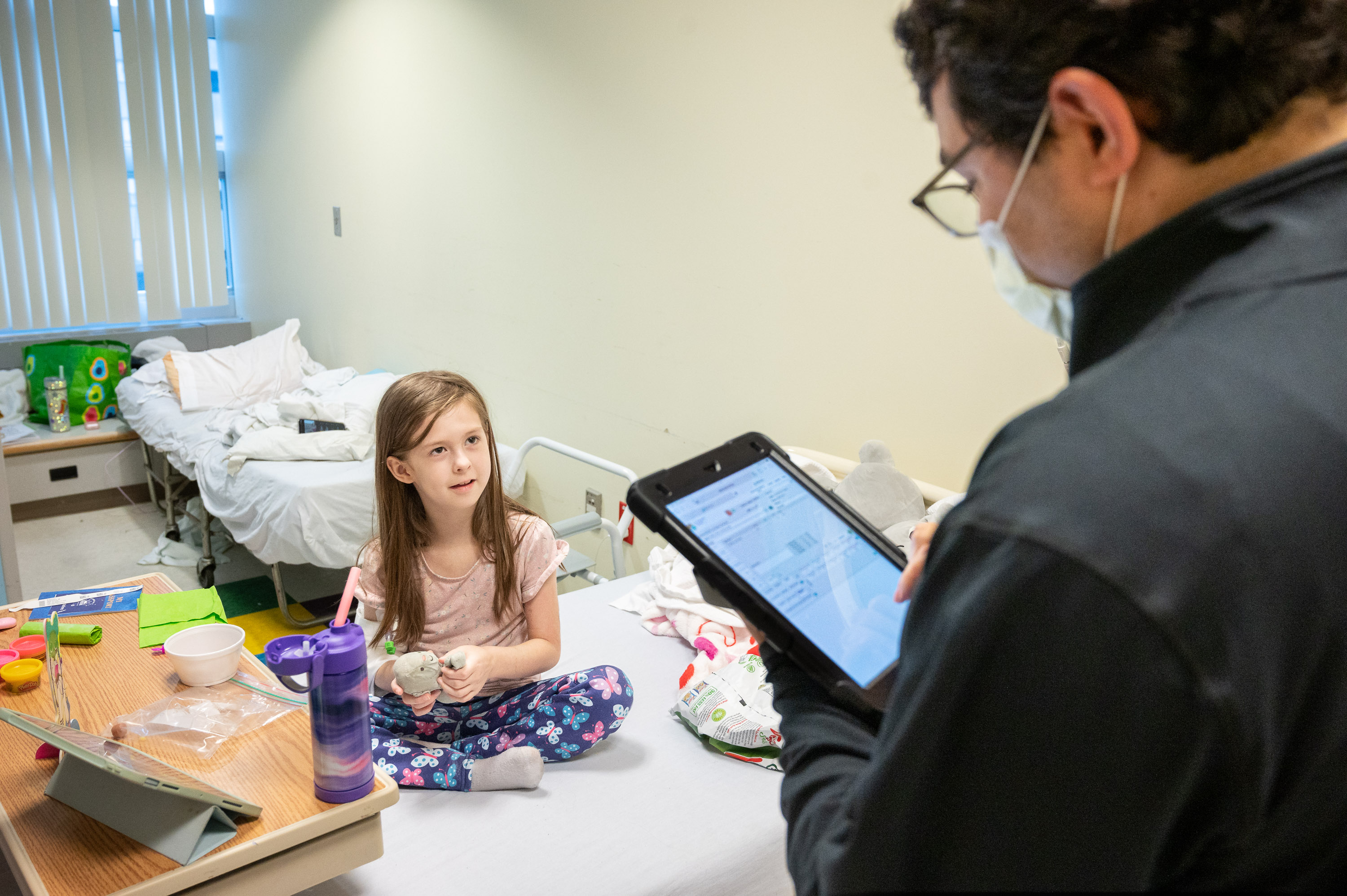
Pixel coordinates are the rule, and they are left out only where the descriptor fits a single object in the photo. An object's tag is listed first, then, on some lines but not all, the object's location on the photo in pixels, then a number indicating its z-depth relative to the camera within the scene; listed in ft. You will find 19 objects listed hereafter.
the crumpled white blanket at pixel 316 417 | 10.61
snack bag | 5.23
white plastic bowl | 4.03
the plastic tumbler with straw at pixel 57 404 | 13.70
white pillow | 13.28
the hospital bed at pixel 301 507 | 9.52
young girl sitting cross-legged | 5.02
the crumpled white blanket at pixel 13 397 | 13.87
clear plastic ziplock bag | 3.70
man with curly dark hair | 1.25
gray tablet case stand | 3.08
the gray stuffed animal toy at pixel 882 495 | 6.25
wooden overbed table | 2.99
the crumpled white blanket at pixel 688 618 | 6.27
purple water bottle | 3.25
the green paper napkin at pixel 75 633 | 4.48
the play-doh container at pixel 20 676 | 3.97
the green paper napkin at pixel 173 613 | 4.50
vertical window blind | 14.11
